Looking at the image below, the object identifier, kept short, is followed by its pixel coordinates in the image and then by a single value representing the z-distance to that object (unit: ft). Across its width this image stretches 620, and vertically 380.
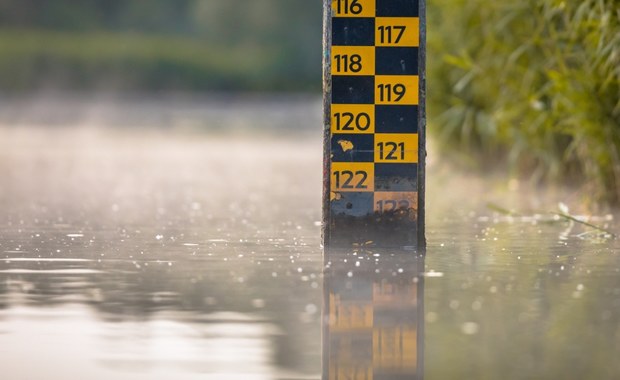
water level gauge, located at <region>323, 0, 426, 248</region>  54.60
